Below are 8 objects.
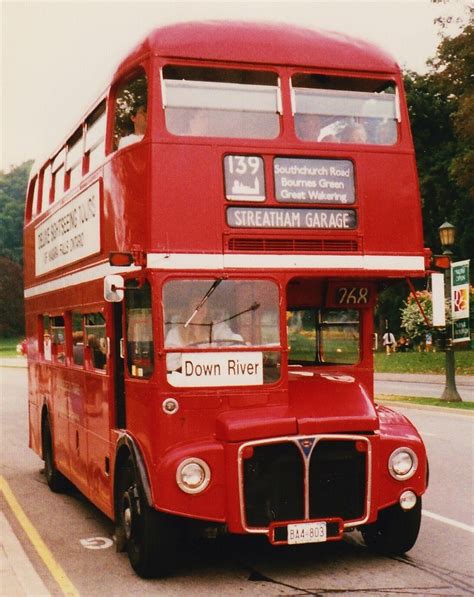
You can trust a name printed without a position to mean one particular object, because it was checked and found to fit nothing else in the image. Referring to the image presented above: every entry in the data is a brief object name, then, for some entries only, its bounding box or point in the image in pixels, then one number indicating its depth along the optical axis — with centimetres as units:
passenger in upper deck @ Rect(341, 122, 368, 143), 789
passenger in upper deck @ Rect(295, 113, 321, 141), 775
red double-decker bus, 707
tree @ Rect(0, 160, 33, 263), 10350
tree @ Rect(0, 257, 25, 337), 8112
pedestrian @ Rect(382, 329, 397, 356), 4572
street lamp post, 2253
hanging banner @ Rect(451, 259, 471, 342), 2111
